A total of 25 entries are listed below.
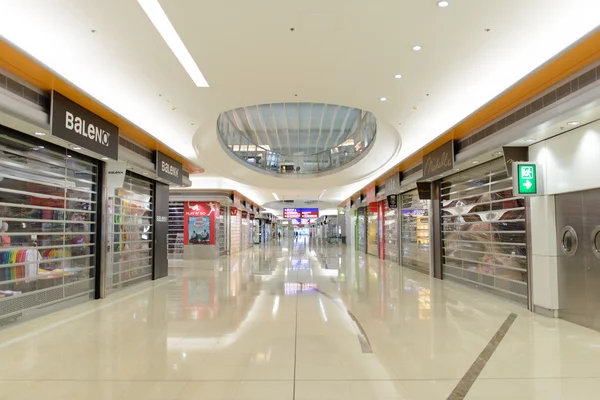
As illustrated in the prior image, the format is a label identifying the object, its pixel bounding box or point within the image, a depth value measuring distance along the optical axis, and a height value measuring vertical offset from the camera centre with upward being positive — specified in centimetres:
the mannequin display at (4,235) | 592 -18
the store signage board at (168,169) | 1020 +148
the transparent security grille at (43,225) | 604 -4
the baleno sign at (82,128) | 575 +157
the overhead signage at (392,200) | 1564 +82
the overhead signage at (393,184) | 1396 +137
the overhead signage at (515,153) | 688 +117
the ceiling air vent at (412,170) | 1193 +163
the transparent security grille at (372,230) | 1969 -52
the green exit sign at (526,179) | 644 +67
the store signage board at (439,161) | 877 +144
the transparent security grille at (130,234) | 930 -31
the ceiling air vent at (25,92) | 502 +179
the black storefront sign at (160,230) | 1144 -24
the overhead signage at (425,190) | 1148 +89
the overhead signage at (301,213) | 3219 +69
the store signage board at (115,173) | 841 +106
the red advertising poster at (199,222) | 1933 -1
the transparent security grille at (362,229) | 2330 -54
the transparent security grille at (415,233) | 1265 -43
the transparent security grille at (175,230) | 1972 -41
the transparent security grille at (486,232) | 752 -27
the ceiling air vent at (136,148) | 852 +174
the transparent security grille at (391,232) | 1619 -52
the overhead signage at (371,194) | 1840 +132
